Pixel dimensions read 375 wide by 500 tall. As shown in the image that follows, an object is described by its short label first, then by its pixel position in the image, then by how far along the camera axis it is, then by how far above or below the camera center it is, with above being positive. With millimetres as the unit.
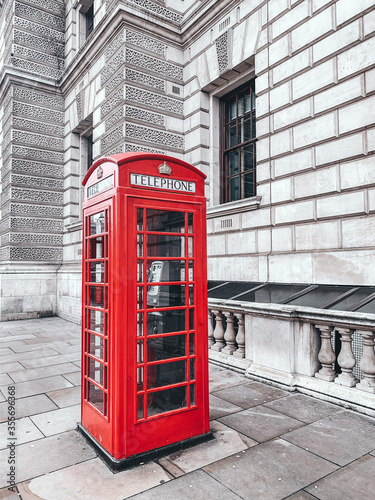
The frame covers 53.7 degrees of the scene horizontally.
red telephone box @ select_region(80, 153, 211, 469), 2730 -328
